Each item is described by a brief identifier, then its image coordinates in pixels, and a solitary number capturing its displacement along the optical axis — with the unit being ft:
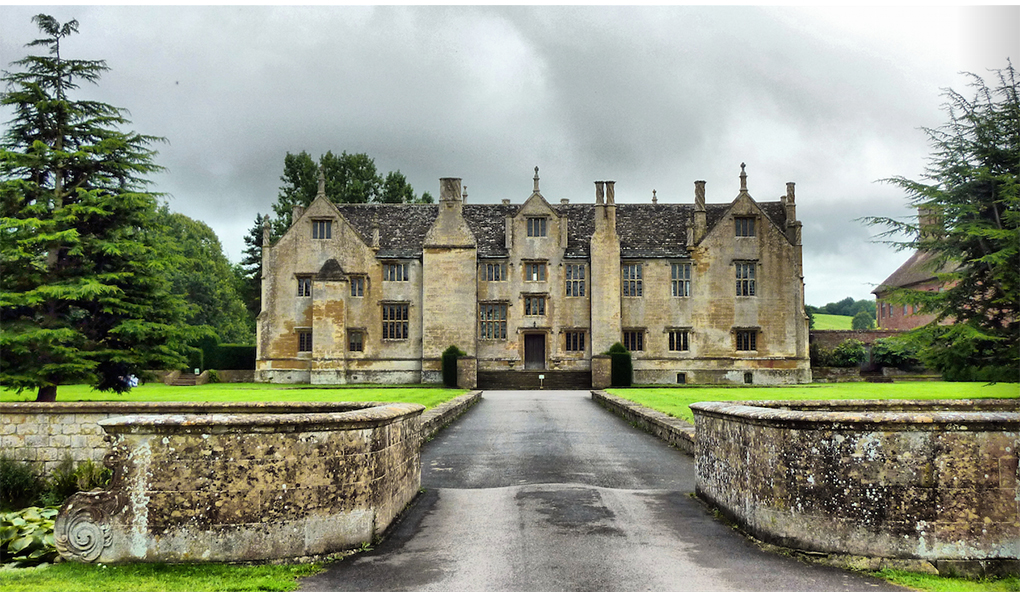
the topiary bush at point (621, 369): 139.74
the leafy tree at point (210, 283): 222.89
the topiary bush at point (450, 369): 139.74
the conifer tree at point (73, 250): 68.80
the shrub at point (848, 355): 163.02
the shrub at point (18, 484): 44.32
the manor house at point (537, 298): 147.54
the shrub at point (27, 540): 27.73
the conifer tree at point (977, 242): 53.78
